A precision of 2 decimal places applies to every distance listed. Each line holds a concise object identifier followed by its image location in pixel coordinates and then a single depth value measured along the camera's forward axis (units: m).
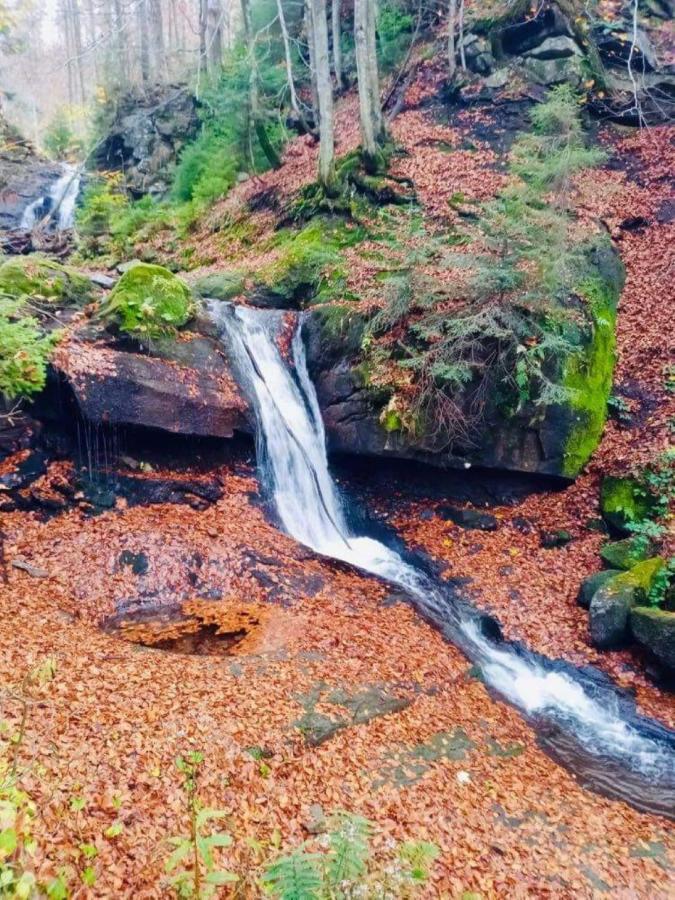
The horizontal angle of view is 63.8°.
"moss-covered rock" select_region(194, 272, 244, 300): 12.17
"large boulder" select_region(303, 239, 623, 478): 10.04
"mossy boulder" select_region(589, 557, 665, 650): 7.39
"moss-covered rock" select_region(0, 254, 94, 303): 9.40
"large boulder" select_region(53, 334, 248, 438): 8.51
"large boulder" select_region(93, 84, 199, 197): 20.44
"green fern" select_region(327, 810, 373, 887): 2.52
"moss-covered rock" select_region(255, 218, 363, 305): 11.86
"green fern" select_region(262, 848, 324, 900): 2.28
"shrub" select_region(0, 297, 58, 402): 7.09
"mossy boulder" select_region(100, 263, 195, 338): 9.34
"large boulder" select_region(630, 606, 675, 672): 6.71
